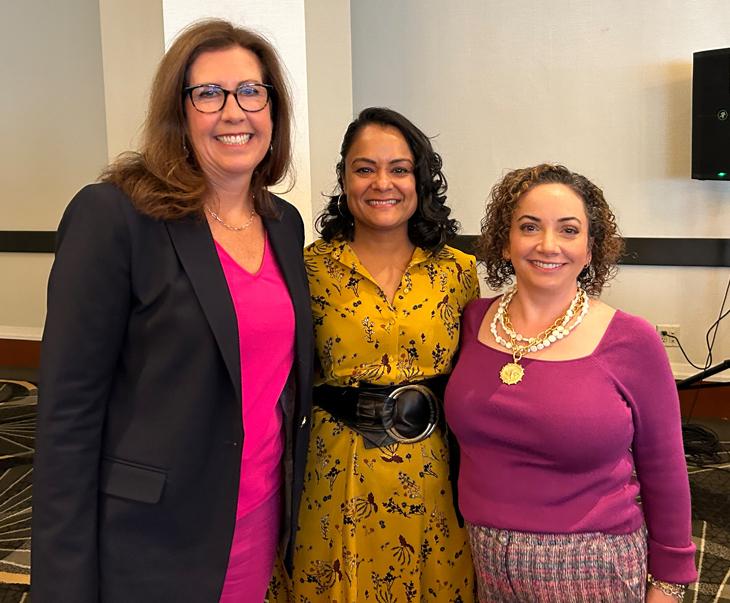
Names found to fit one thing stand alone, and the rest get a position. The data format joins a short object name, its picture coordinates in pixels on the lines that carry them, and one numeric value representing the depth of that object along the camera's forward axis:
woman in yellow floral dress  1.67
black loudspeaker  3.56
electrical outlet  4.12
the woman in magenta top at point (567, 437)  1.36
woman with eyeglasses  1.13
